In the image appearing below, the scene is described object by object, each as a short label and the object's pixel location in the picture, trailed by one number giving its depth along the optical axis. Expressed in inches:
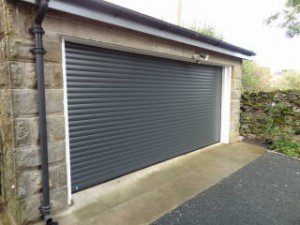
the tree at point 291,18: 387.9
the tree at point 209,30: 578.6
